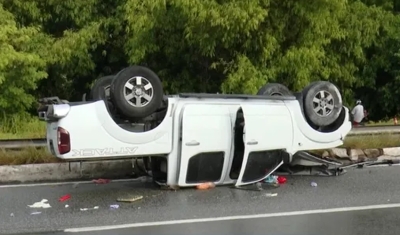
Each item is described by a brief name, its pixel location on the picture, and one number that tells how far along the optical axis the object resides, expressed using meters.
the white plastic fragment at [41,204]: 7.65
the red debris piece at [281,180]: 9.06
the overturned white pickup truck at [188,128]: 7.80
